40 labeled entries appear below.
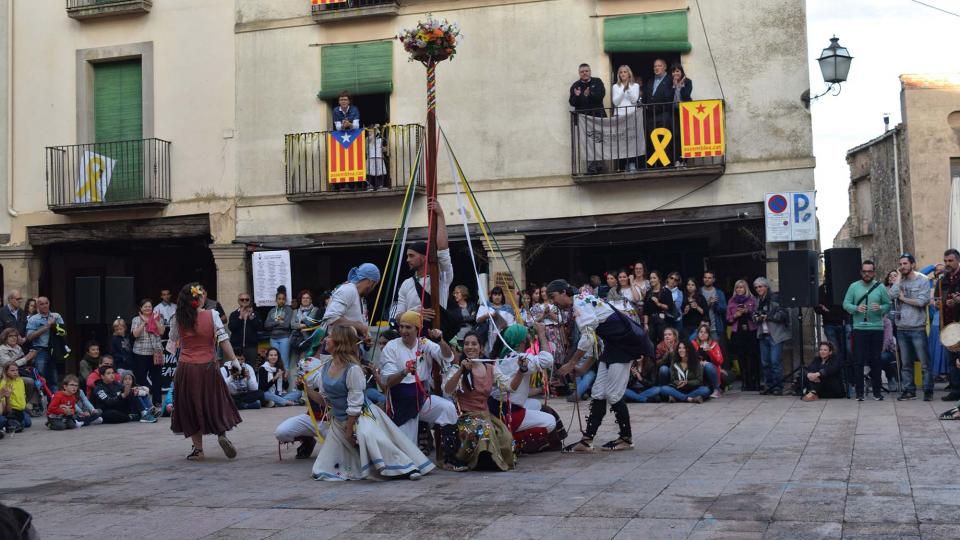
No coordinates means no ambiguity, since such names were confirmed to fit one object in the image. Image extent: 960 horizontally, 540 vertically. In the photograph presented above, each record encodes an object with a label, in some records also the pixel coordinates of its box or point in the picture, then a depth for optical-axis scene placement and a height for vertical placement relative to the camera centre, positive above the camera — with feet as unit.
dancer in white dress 31.09 -3.96
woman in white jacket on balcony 63.21 +10.28
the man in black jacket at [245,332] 63.00 -2.03
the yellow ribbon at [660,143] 62.85 +7.56
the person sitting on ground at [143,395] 53.21 -4.53
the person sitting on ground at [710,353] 54.85 -3.45
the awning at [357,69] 68.23 +13.20
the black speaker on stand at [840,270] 54.85 +0.33
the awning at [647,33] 63.67 +13.84
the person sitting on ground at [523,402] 34.91 -3.54
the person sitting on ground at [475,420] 32.48 -3.83
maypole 34.96 +7.17
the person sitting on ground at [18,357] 52.15 -2.54
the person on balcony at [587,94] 63.62 +10.46
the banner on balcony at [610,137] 63.26 +8.07
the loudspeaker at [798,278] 54.39 +0.03
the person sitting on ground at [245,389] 55.42 -4.63
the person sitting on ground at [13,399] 49.52 -4.22
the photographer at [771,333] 56.24 -2.63
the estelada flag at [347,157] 67.41 +7.86
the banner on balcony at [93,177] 72.08 +7.60
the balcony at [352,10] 67.67 +16.57
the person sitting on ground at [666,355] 53.31 -3.38
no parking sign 61.05 +3.33
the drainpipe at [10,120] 74.54 +11.69
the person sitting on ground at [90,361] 57.88 -3.14
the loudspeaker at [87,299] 60.13 +0.00
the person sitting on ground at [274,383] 59.11 -4.59
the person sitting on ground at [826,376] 52.70 -4.50
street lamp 60.75 +11.19
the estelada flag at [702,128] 62.13 +8.21
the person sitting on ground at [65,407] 50.72 -4.72
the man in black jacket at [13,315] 60.03 -0.71
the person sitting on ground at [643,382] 53.31 -4.59
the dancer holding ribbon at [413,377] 33.32 -2.53
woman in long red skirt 36.19 -2.61
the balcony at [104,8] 72.13 +18.18
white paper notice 67.41 +1.15
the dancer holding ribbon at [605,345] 35.29 -1.90
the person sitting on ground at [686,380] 52.85 -4.50
